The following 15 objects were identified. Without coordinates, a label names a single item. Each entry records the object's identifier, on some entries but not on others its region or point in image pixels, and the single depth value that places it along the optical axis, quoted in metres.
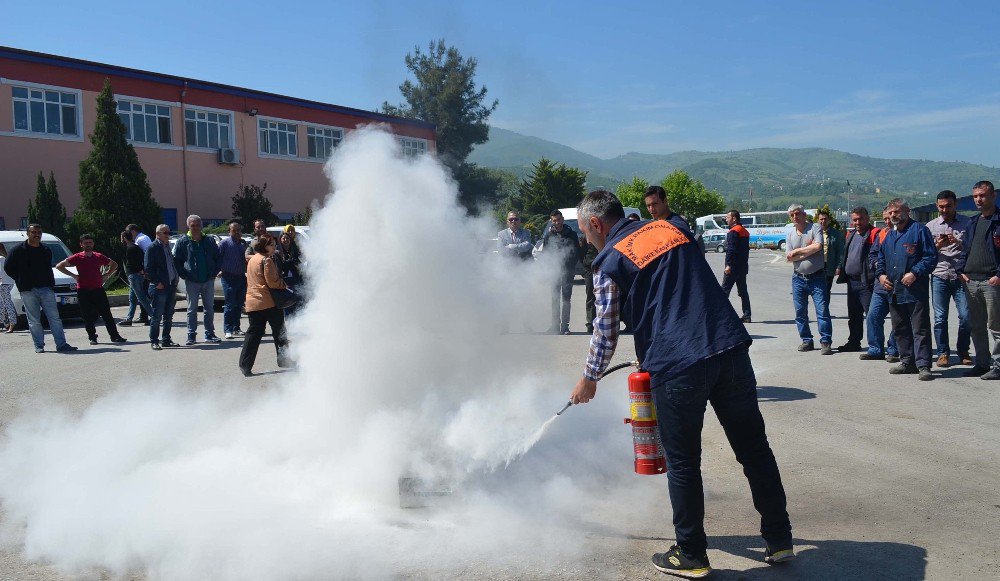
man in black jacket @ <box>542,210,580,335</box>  12.16
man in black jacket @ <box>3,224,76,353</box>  11.48
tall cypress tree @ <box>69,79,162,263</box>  24.25
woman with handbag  9.38
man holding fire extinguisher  3.69
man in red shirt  12.44
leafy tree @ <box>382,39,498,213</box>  47.12
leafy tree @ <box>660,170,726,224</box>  92.00
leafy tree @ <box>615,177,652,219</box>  84.06
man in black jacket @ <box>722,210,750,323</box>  12.56
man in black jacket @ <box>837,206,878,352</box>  9.82
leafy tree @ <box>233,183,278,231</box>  30.64
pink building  25.42
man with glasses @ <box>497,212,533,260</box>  11.74
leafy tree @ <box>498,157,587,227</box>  53.75
